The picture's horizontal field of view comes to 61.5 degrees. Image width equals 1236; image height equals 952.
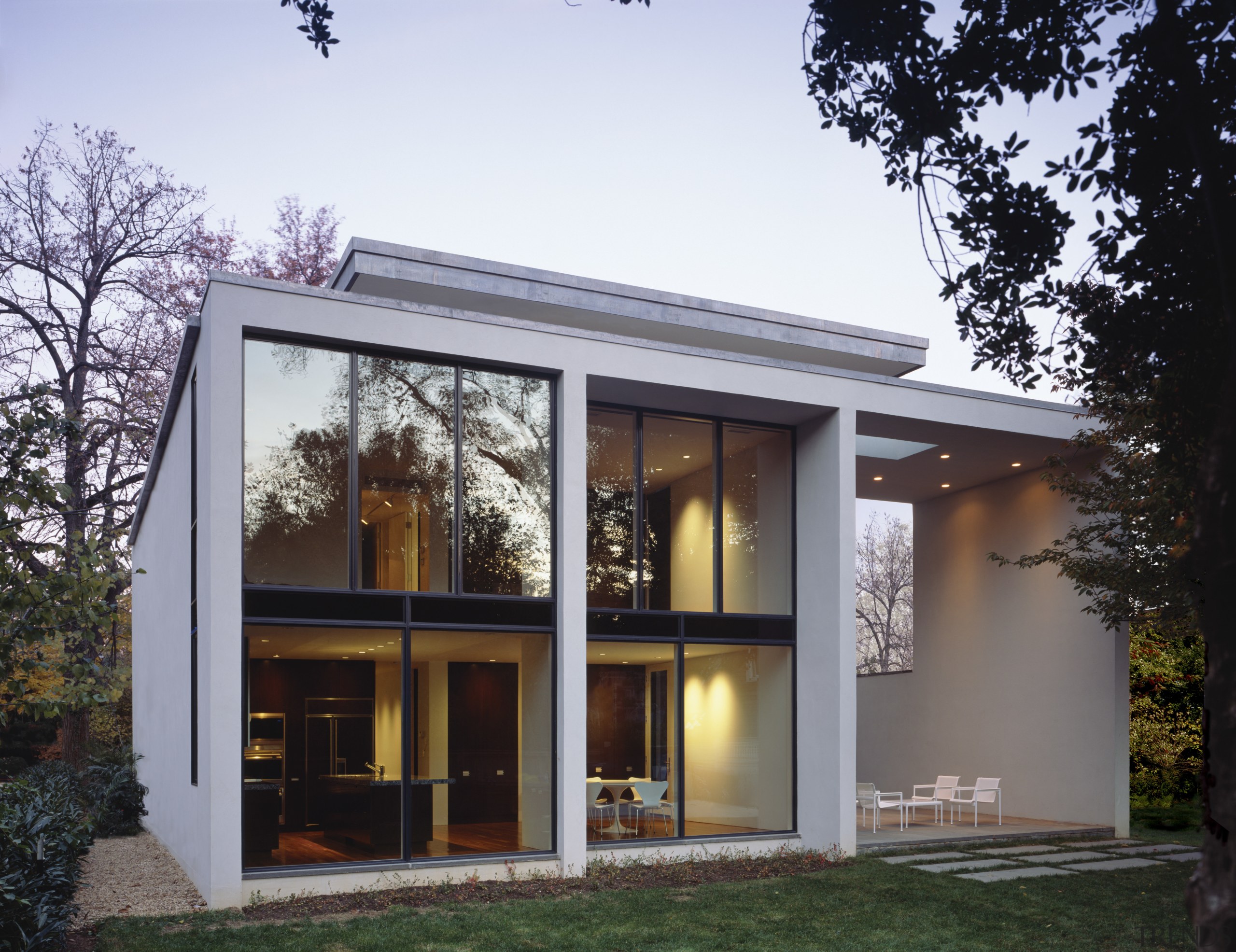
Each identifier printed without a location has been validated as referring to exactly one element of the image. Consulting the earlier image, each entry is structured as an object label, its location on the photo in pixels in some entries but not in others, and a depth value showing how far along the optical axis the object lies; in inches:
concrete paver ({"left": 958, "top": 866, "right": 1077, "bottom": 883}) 447.5
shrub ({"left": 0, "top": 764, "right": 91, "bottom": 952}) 257.4
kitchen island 410.3
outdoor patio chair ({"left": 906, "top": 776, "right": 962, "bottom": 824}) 594.9
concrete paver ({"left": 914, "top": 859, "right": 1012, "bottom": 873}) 468.4
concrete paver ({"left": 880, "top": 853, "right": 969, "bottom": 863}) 494.3
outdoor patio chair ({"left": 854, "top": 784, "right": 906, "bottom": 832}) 573.6
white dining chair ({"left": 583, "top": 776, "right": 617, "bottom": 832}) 459.2
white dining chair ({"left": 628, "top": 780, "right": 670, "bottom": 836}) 471.5
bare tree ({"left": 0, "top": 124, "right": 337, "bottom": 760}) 914.1
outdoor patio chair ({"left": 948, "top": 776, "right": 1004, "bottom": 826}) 607.1
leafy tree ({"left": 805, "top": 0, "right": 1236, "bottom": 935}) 178.7
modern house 401.1
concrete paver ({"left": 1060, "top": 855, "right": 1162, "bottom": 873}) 473.7
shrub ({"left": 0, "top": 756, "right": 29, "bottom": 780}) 965.8
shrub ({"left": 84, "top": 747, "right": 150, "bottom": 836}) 644.1
